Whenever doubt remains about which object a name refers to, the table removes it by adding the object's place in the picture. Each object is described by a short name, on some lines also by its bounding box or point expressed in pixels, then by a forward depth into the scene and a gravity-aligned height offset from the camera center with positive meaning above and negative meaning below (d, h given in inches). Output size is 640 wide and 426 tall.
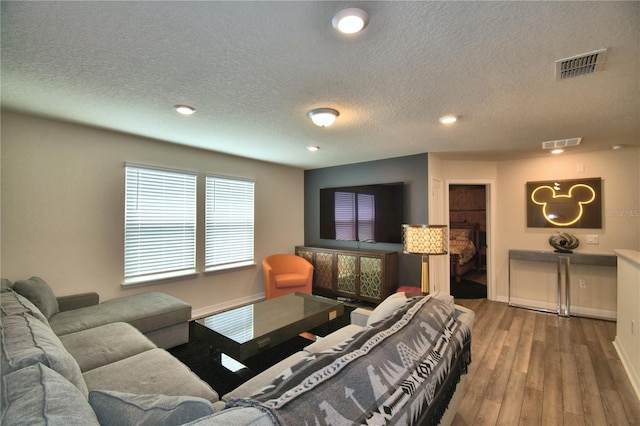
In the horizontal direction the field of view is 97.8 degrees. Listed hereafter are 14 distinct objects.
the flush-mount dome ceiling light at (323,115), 97.0 +35.5
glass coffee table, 87.7 -38.8
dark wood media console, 167.9 -35.8
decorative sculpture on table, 159.5 -15.7
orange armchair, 167.6 -37.6
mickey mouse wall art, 156.6 +7.0
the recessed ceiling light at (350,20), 51.2 +37.3
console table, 152.5 -40.2
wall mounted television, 175.9 +2.2
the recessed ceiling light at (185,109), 96.5 +37.9
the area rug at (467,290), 194.5 -55.4
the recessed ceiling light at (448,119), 104.4 +37.2
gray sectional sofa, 32.0 -23.4
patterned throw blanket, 31.8 -21.8
